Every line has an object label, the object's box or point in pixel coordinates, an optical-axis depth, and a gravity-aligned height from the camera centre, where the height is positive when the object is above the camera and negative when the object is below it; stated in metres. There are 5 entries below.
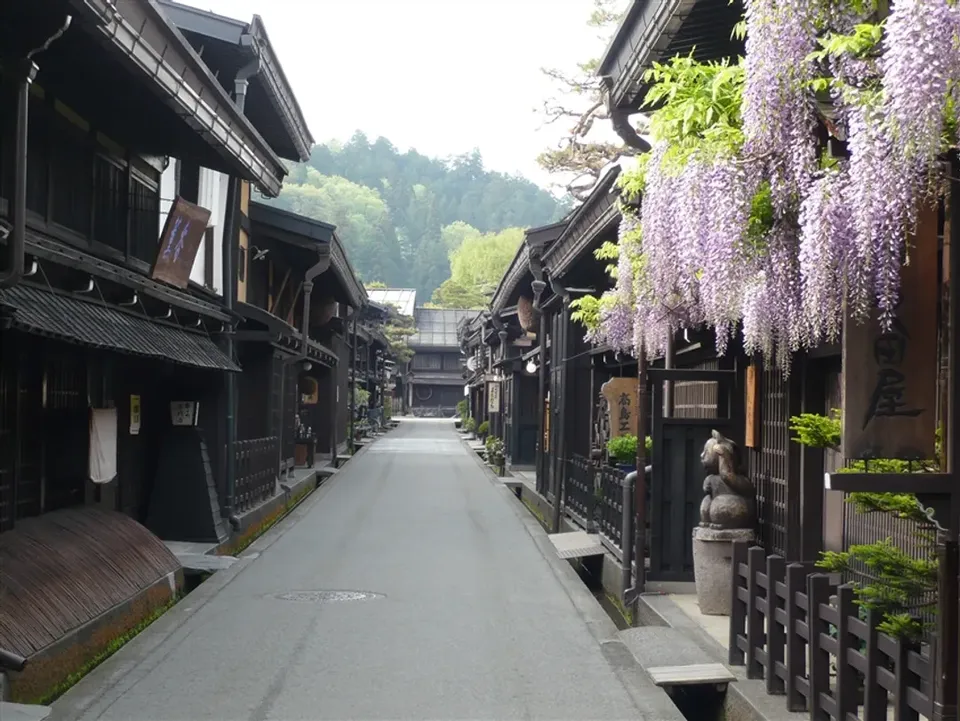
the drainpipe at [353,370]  37.89 +0.96
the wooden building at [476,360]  45.55 +1.84
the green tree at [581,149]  26.09 +6.03
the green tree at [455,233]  143.88 +21.71
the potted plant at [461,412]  62.47 -0.70
